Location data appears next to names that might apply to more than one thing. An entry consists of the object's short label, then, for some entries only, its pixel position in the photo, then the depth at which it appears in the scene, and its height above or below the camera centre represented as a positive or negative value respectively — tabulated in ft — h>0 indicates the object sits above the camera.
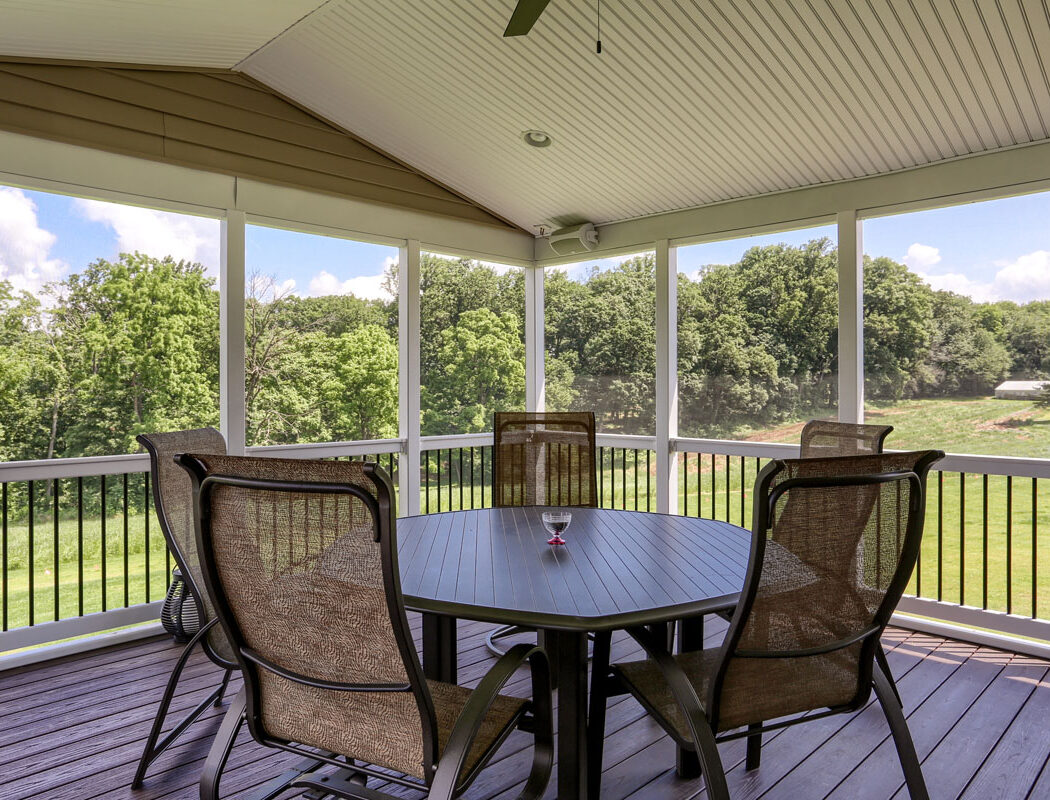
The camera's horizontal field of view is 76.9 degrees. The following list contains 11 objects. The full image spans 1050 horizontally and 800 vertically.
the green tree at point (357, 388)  26.71 +0.59
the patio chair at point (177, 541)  6.91 -1.47
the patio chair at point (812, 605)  4.67 -1.56
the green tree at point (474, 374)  27.22 +1.18
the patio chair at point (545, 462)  11.69 -1.08
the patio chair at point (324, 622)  4.09 -1.47
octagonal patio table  5.41 -1.70
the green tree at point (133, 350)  21.74 +1.94
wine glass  7.66 -1.42
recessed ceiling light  13.76 +5.53
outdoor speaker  17.22 +4.26
